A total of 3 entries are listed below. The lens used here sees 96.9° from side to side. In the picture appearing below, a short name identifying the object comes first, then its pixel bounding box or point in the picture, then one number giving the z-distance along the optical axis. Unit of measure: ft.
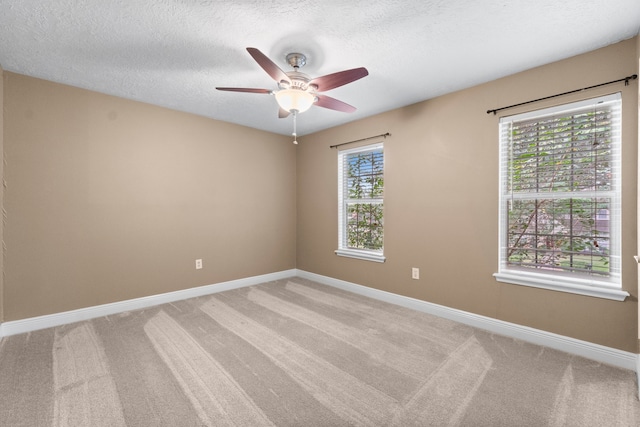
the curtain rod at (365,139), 11.51
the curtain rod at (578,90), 6.61
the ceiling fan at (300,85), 6.29
